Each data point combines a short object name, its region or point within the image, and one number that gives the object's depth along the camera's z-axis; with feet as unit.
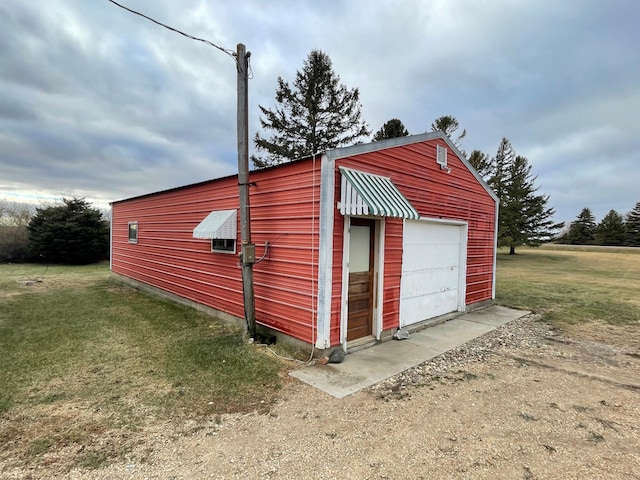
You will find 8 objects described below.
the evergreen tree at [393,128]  70.85
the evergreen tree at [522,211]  95.61
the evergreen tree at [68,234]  60.13
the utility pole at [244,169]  16.92
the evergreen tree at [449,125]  82.23
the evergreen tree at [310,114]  71.72
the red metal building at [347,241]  15.37
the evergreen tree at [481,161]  87.20
